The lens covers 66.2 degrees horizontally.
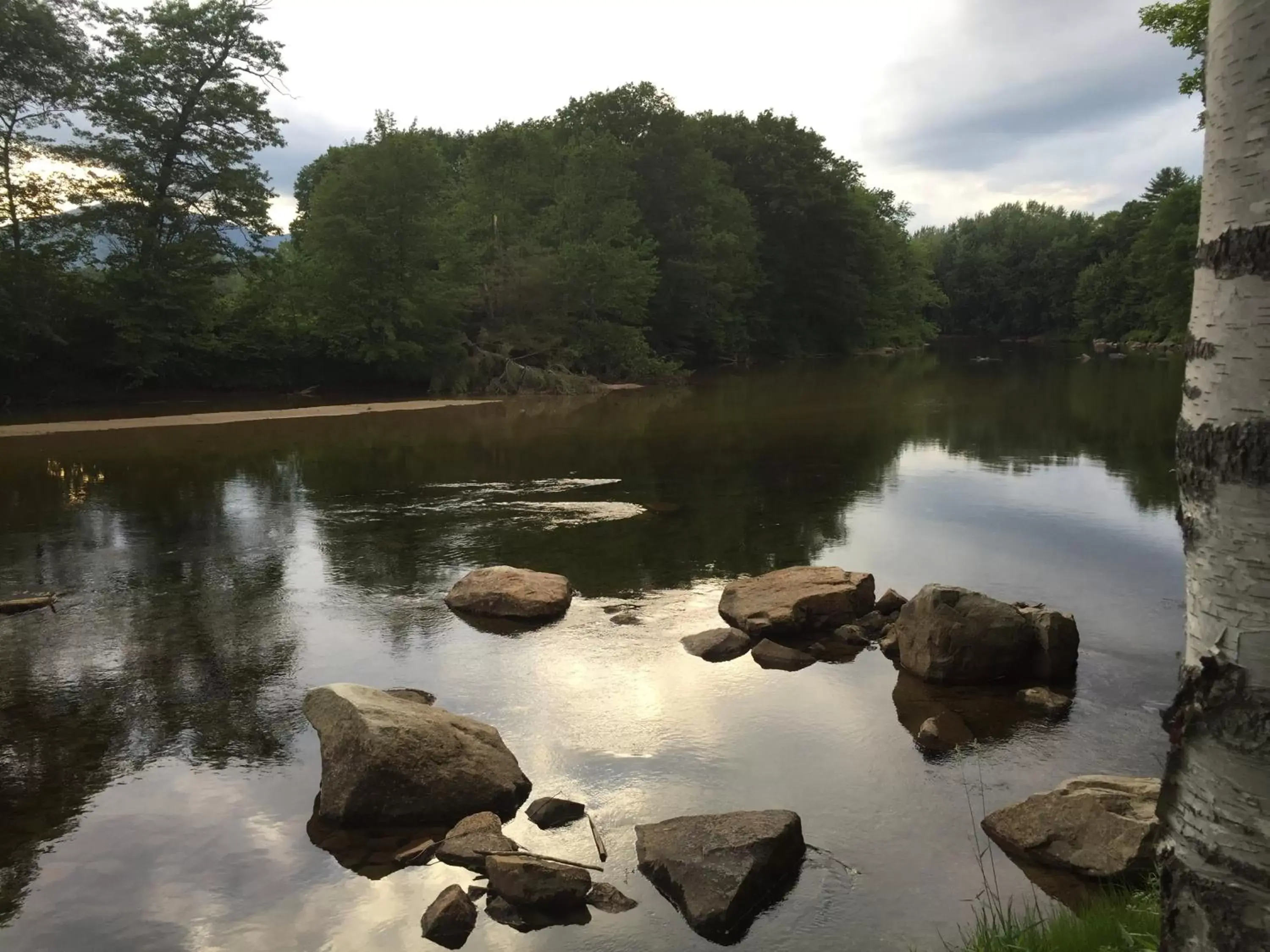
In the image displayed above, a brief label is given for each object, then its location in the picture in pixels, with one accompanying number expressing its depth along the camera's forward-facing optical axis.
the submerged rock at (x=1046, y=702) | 8.11
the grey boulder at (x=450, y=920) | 5.19
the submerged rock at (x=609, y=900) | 5.48
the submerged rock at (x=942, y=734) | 7.50
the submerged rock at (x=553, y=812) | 6.35
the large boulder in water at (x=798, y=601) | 9.92
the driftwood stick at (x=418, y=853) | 5.97
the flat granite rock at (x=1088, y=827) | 5.53
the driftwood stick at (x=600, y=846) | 5.97
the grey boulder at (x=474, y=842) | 5.89
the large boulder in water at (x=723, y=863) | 5.38
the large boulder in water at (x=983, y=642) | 8.73
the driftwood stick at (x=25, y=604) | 10.78
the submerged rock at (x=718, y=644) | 9.42
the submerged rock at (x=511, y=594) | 10.60
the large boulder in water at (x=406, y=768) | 6.35
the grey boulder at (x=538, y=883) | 5.43
